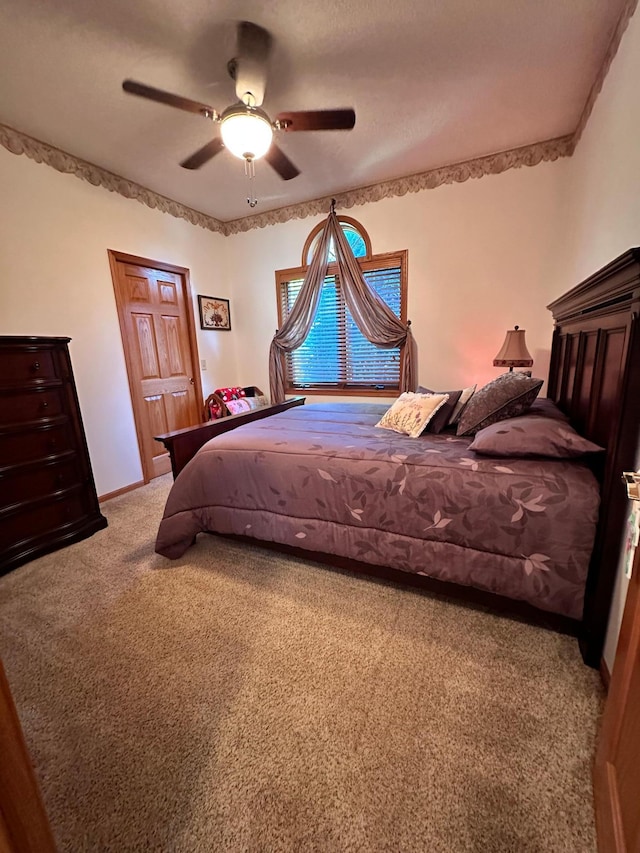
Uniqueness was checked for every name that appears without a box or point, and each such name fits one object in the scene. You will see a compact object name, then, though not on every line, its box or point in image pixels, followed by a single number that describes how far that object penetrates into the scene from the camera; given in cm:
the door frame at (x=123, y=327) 319
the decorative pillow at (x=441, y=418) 225
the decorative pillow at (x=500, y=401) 192
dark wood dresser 214
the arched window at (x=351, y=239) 366
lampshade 292
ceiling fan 181
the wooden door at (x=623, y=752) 76
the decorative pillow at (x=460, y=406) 232
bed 133
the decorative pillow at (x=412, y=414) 221
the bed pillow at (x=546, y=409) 185
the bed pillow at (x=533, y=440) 147
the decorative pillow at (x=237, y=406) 400
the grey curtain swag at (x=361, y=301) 363
